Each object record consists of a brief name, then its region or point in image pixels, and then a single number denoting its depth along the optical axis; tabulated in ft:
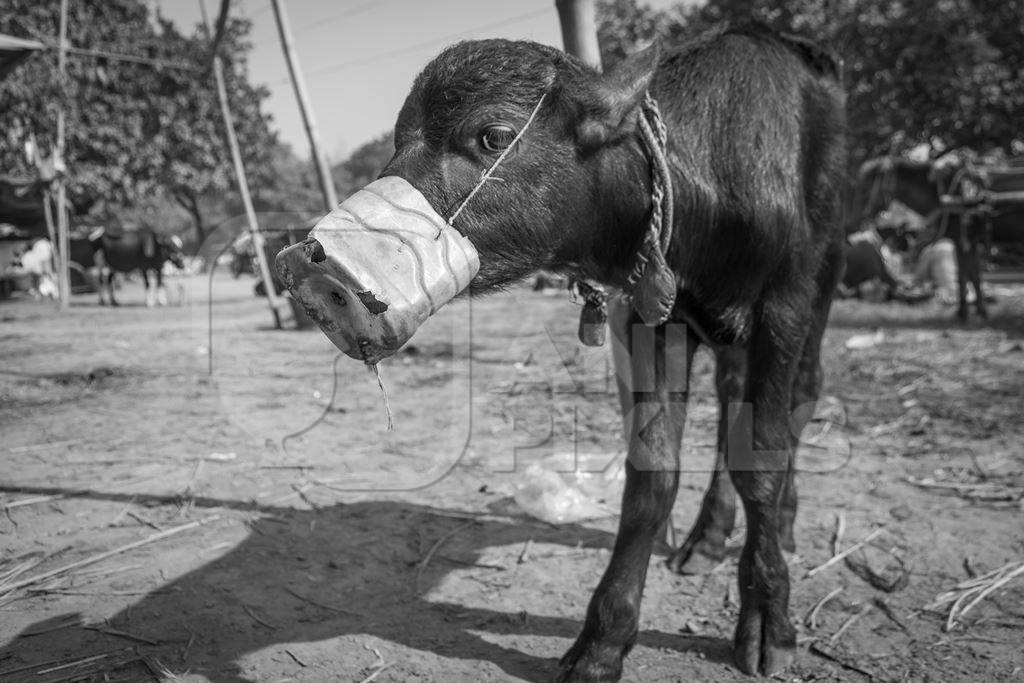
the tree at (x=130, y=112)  59.00
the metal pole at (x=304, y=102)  26.91
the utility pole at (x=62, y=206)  42.55
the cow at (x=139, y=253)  54.29
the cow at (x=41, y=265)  59.37
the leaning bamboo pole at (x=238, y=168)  32.07
